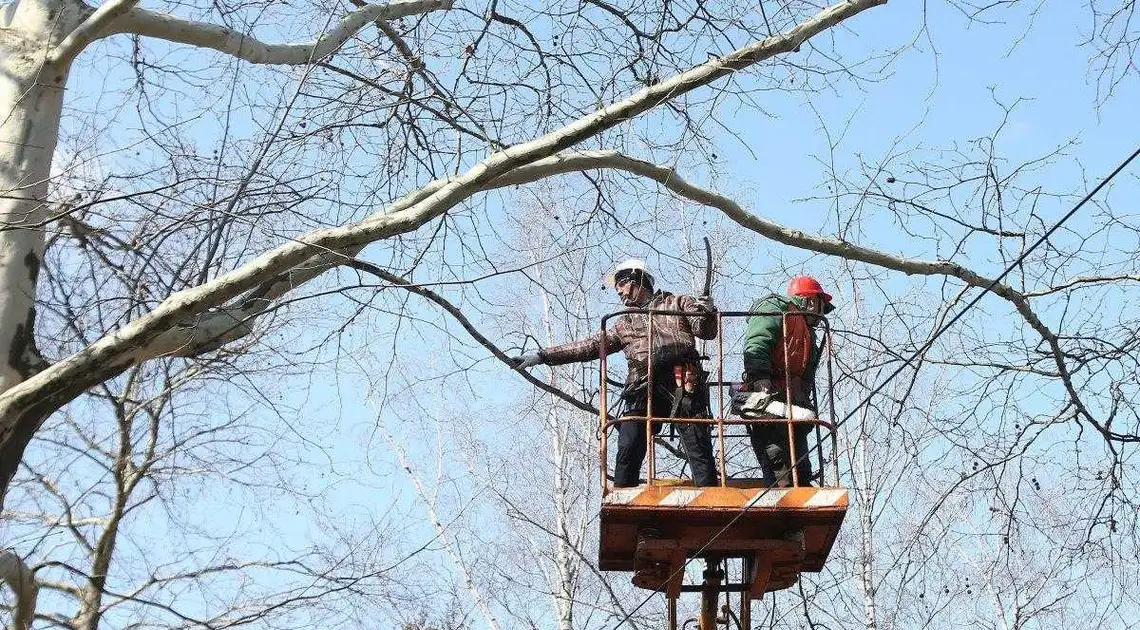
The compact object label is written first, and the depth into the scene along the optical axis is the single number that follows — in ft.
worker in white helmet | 23.50
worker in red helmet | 23.43
